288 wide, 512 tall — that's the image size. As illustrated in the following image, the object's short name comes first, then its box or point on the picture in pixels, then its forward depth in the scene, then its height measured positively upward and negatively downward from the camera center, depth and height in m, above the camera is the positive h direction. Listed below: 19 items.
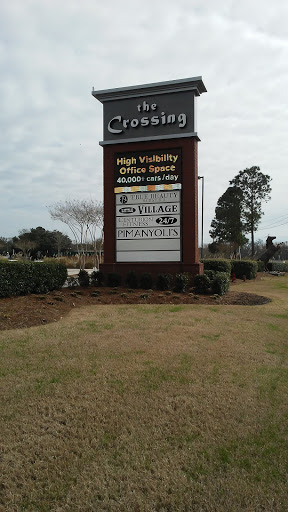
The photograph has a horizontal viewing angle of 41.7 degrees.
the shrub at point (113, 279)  13.89 -0.70
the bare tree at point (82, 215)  36.78 +4.45
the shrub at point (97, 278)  14.03 -0.66
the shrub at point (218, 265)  18.78 -0.25
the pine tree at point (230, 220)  44.75 +4.78
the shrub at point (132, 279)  13.80 -0.69
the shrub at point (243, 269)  24.39 -0.58
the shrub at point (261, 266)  32.80 -0.52
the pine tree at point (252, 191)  44.84 +8.34
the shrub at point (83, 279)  13.49 -0.68
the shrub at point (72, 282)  13.05 -0.76
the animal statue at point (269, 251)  35.16 +0.84
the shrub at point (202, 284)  12.86 -0.81
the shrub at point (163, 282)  13.12 -0.76
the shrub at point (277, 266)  35.44 -0.60
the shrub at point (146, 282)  13.49 -0.78
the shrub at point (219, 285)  12.72 -0.84
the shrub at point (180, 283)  12.84 -0.78
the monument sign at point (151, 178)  14.20 +3.13
